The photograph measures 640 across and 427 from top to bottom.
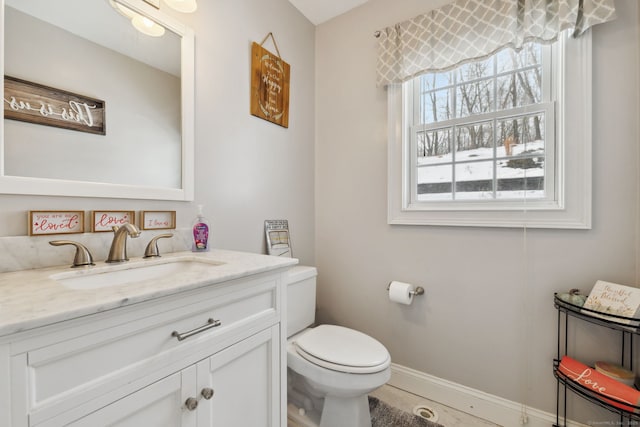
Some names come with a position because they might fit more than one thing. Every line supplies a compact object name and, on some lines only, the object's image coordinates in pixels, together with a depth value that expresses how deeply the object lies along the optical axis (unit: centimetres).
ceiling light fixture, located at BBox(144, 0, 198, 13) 122
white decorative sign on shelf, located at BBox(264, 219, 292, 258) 174
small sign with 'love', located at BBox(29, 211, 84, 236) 92
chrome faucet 101
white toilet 119
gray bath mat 145
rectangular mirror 91
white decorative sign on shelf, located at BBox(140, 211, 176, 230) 119
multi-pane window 143
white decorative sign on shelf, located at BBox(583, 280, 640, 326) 107
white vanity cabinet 53
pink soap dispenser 131
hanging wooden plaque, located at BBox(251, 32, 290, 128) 167
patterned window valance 125
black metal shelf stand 104
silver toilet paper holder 168
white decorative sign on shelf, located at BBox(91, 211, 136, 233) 105
